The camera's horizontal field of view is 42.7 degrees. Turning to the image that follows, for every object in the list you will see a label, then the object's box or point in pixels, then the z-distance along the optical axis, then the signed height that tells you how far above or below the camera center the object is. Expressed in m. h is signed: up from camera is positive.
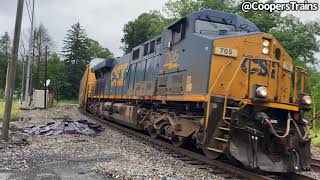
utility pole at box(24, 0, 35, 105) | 33.48 +3.29
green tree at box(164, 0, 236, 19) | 43.09 +10.86
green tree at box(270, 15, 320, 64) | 36.06 +6.17
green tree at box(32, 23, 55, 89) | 66.94 +9.29
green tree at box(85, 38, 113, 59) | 97.14 +11.71
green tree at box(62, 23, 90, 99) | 74.81 +7.84
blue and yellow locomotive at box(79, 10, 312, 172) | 7.89 +0.21
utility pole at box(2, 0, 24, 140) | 12.40 +0.82
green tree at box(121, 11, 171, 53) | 57.62 +9.97
